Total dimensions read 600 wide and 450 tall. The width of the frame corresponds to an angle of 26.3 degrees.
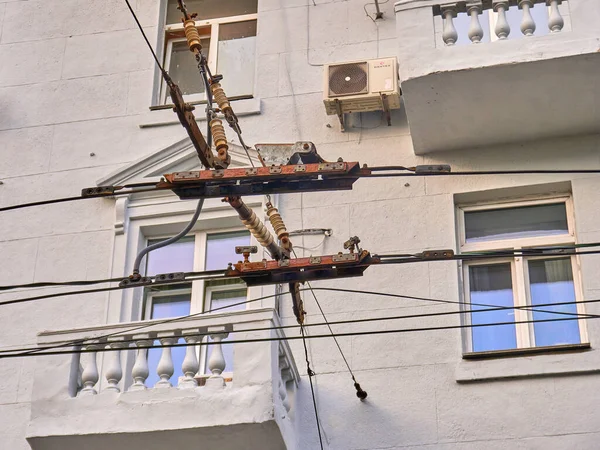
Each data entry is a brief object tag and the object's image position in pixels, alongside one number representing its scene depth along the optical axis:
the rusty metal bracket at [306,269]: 9.24
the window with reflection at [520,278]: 11.47
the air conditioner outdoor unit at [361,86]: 12.60
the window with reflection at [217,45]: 13.88
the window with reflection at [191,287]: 12.20
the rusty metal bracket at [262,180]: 8.98
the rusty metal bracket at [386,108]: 12.62
